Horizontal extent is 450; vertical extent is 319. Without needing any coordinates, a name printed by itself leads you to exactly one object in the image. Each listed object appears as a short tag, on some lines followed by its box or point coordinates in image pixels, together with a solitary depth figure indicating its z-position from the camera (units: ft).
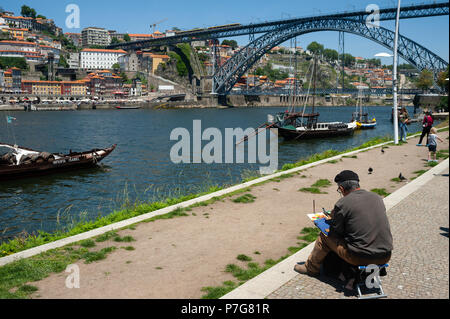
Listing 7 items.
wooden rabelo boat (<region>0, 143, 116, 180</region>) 55.36
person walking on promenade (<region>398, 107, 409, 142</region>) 60.72
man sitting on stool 12.84
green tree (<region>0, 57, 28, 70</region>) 339.55
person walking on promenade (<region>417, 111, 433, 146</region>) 49.35
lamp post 56.49
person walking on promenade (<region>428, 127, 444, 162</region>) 39.58
